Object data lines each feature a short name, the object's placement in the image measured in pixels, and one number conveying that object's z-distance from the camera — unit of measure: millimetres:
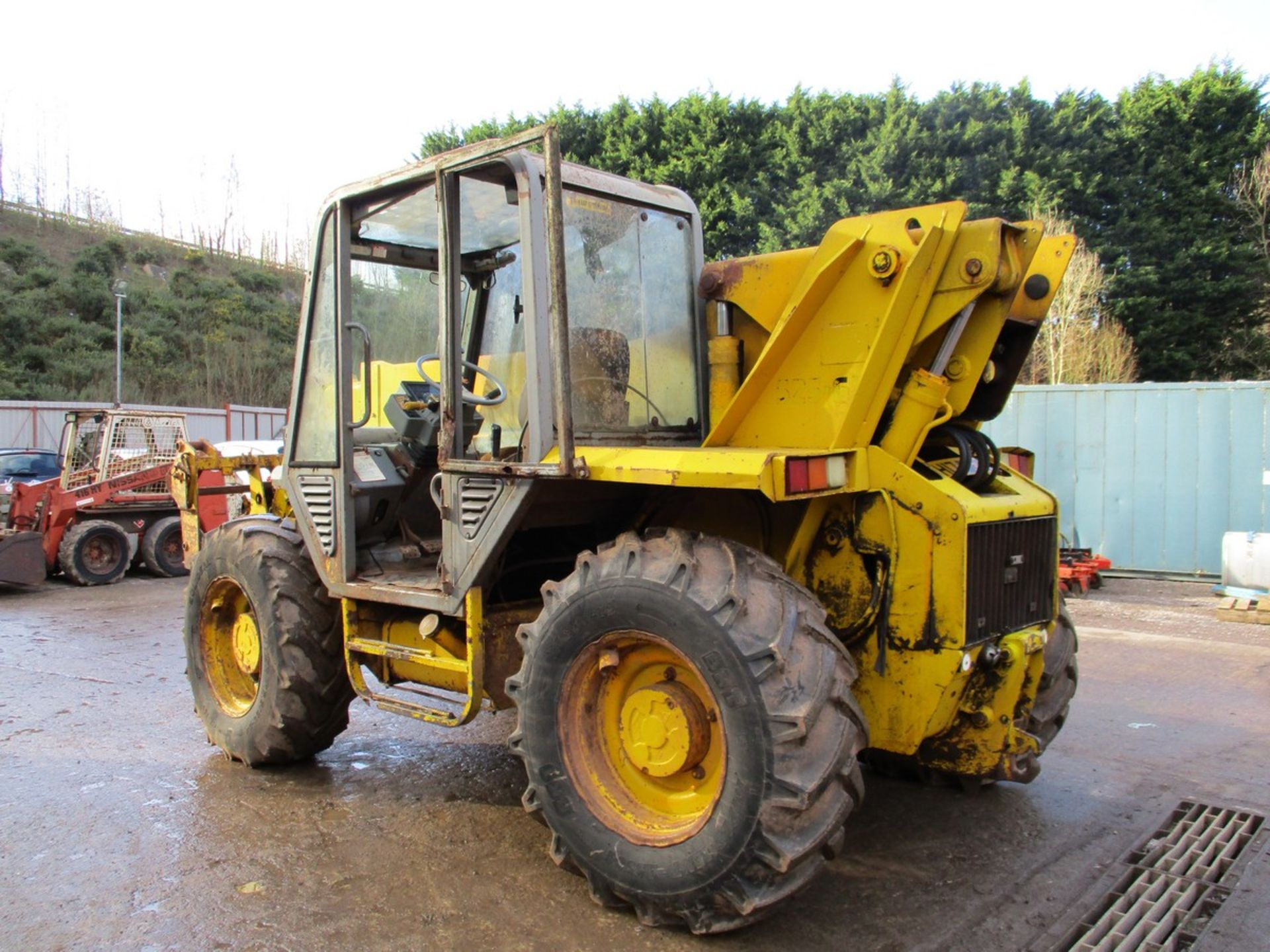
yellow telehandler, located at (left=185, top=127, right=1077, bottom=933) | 3215
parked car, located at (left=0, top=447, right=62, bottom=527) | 16031
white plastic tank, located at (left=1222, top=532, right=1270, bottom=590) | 9664
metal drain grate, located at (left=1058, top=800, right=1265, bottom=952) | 3291
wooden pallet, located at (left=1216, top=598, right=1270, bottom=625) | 9320
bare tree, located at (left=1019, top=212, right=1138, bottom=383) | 20172
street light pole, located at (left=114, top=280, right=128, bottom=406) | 26453
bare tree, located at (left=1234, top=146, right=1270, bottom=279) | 23703
